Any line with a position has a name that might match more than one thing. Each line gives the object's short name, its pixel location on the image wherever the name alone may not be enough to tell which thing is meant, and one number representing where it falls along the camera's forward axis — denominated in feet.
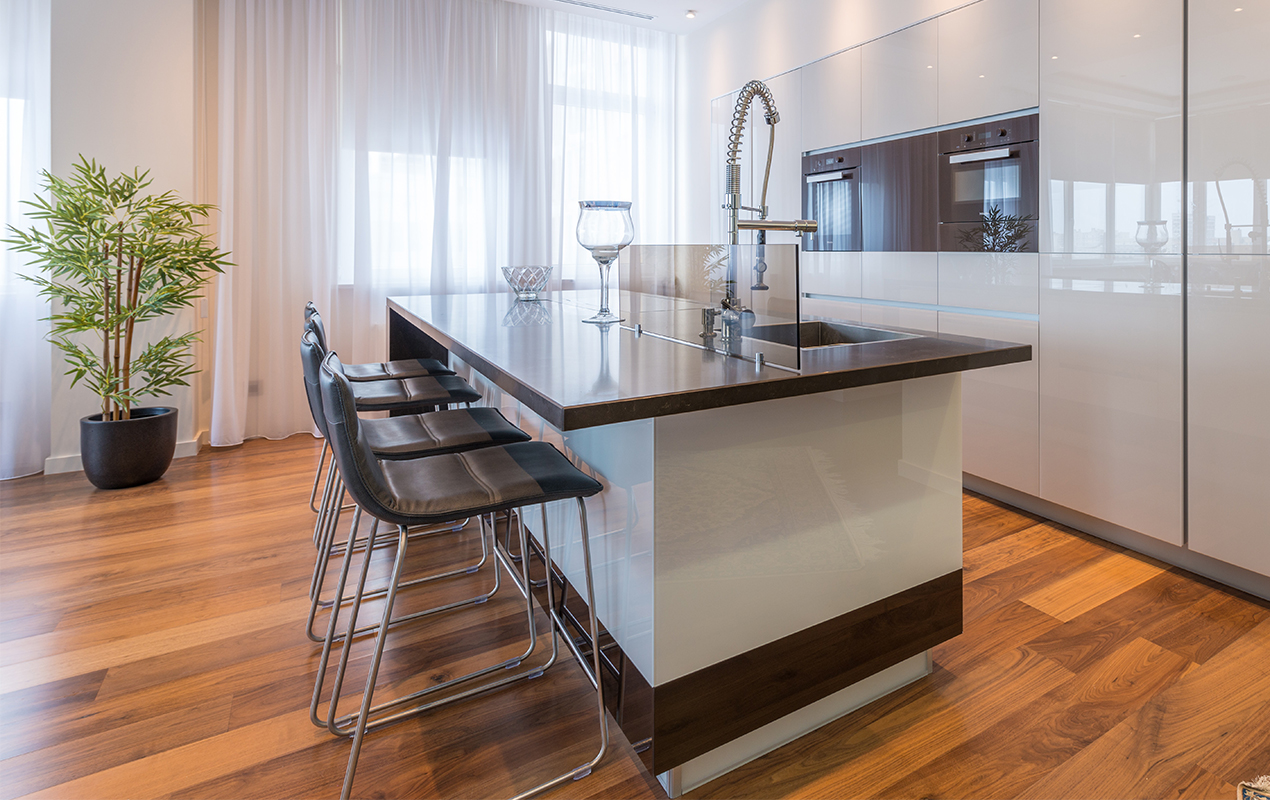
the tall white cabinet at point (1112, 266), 7.62
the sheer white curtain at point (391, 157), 13.28
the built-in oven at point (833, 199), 11.72
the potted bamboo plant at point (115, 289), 10.48
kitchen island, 4.47
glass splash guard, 4.45
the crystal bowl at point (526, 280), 9.53
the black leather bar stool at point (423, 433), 5.94
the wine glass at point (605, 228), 6.81
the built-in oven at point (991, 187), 9.03
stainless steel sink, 5.96
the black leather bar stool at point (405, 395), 7.93
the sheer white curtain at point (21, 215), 11.07
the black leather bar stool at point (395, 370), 9.01
